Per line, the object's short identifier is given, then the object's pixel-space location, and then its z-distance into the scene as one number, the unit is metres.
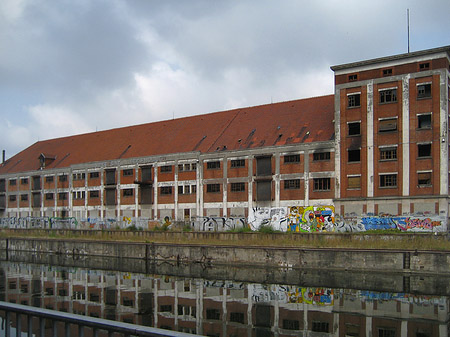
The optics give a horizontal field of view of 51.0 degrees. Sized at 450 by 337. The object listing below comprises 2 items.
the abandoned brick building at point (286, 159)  46.84
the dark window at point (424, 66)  46.97
